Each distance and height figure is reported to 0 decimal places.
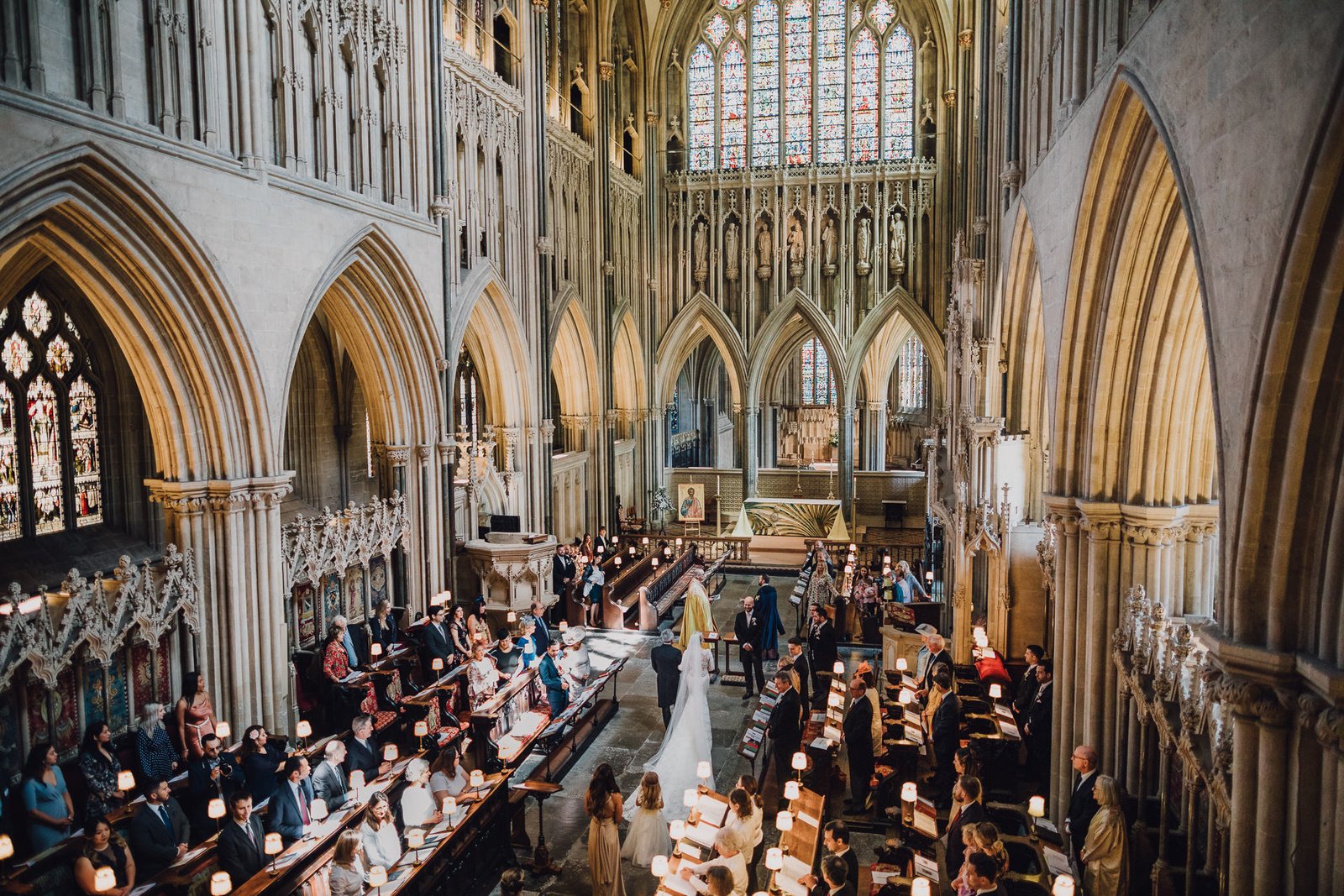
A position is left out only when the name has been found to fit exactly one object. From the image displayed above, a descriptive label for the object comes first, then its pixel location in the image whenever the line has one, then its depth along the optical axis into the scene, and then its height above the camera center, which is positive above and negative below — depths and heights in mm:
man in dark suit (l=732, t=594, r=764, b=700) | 12406 -3188
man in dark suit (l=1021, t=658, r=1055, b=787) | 9602 -3406
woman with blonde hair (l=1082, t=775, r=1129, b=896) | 6160 -2973
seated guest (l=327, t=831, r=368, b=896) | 6391 -3183
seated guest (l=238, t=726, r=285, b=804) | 8219 -3160
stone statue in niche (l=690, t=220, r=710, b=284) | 25594 +4432
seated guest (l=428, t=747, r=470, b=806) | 7895 -3162
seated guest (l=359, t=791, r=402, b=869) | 6906 -3177
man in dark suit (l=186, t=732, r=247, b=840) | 7949 -3213
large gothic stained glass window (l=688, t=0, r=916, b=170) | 24500 +8786
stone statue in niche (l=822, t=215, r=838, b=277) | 24859 +4421
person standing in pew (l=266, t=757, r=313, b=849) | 7309 -3147
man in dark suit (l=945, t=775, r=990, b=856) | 6762 -2994
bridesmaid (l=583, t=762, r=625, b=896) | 6973 -3209
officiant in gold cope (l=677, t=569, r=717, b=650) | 13375 -2975
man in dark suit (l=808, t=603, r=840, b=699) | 12211 -3164
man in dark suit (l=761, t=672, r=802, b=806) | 9180 -3216
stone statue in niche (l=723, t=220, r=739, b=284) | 25453 +4382
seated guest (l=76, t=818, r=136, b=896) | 6254 -3074
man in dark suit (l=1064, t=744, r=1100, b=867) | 7027 -3064
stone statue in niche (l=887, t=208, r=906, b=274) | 24422 +4361
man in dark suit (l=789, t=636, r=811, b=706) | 10766 -3090
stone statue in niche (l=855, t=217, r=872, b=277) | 24516 +4261
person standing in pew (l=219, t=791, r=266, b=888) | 6762 -3175
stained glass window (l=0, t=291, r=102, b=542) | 10898 -80
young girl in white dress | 7496 -3507
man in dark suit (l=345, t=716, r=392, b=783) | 8289 -3050
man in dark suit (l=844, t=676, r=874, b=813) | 8828 -3271
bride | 9305 -3469
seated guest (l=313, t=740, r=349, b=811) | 7871 -3166
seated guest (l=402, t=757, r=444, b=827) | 7531 -3215
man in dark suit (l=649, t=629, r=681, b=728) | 10750 -3024
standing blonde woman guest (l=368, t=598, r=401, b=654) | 12086 -2824
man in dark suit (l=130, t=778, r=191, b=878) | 6969 -3202
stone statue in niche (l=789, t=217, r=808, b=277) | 25109 +4393
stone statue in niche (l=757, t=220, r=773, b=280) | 25281 +4319
